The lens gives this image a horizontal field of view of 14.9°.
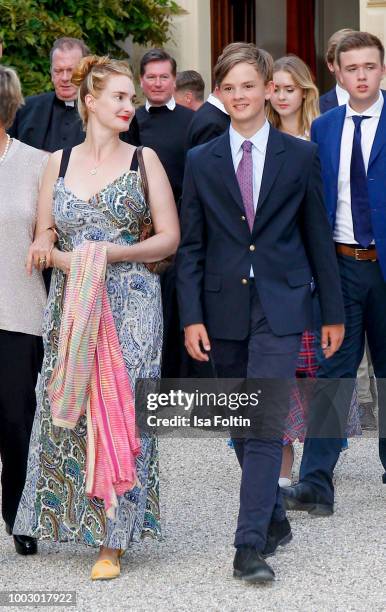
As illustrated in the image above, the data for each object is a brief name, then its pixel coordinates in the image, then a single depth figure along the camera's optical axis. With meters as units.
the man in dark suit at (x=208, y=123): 8.20
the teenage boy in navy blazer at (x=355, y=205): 6.72
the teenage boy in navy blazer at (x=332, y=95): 8.11
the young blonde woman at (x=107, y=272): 5.82
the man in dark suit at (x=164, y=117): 8.92
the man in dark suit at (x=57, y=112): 8.33
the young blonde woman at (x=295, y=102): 7.75
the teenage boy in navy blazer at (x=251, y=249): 5.68
